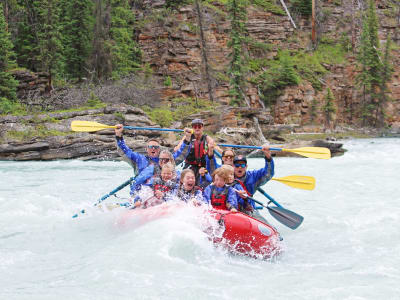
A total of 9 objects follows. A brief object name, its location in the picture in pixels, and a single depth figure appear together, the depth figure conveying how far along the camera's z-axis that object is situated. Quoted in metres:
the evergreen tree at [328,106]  56.57
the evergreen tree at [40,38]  39.97
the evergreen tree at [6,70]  35.50
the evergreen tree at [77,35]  47.12
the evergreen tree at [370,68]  61.47
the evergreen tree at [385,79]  61.75
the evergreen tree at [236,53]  45.06
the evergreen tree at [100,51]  44.25
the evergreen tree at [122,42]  45.41
